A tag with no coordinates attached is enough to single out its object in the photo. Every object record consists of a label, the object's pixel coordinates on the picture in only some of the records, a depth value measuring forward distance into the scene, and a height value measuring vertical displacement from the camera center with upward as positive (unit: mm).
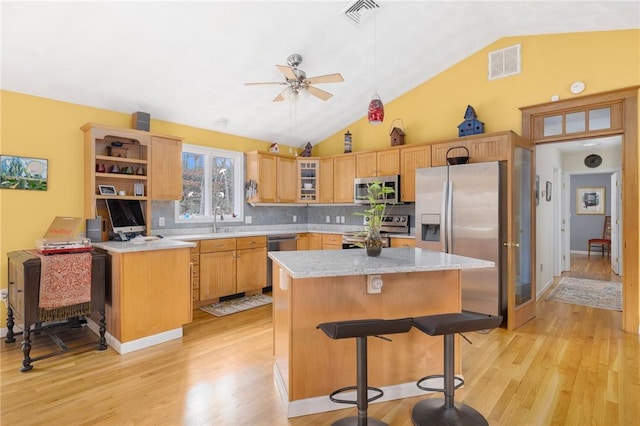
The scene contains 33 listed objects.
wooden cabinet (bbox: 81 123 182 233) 3721 +580
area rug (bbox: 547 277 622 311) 4633 -1165
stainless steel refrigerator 3768 -73
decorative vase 2516 -199
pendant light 3014 +916
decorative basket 4051 +654
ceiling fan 3215 +1320
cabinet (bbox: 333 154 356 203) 5598 +631
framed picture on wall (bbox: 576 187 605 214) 8908 +403
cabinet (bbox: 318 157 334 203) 5844 +589
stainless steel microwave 4980 +437
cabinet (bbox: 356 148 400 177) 5043 +799
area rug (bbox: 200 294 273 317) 4316 -1198
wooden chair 8305 -597
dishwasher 5227 -455
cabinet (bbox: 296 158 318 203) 5910 +602
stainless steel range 5070 -194
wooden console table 2803 -710
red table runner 2842 -605
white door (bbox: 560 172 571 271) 6863 -258
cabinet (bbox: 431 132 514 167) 3877 +812
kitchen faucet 5082 -17
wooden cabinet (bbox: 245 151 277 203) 5387 +645
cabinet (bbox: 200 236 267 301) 4441 -701
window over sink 4934 +453
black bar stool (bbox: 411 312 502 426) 1940 -1002
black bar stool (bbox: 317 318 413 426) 1802 -626
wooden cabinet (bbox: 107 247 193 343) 3117 -752
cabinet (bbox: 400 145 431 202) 4676 +705
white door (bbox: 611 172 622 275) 6270 -207
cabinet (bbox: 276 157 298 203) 5664 +594
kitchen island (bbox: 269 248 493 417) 2172 -660
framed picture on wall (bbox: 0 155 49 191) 3342 +423
